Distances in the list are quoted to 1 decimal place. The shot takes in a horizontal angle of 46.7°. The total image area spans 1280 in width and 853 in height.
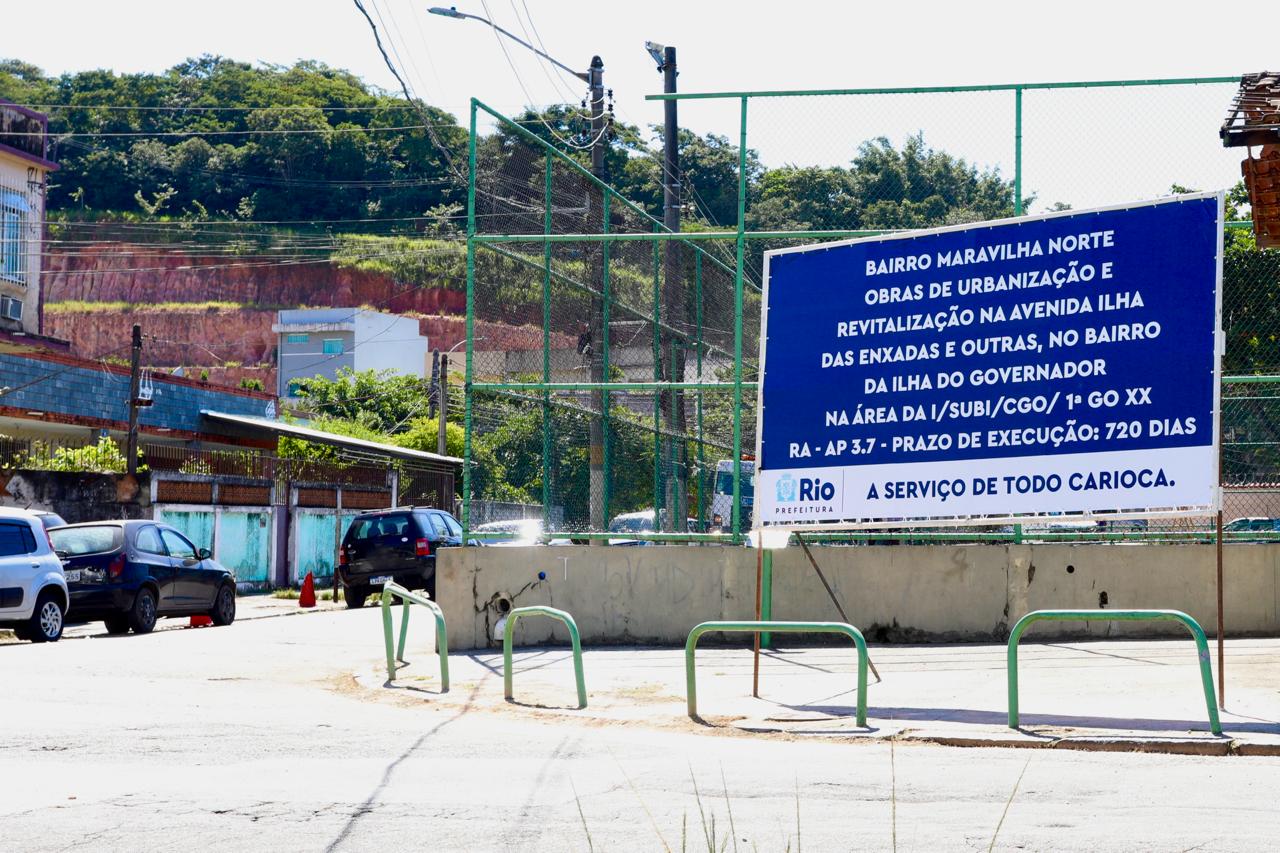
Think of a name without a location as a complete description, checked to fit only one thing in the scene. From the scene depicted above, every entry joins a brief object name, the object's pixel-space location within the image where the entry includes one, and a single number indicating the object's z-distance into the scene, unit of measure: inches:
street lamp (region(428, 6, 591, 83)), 812.1
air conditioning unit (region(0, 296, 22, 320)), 1991.9
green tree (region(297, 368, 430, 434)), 2497.5
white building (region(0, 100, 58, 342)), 1990.7
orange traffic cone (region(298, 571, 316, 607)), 1015.6
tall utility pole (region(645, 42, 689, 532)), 682.8
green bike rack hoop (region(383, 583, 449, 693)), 458.0
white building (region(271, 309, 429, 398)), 3703.2
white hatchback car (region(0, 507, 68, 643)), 672.4
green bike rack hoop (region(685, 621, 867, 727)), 354.0
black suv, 938.7
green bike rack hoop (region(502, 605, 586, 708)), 400.5
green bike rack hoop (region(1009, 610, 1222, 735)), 331.3
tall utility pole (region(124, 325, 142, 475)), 1132.5
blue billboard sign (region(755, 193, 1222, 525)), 395.9
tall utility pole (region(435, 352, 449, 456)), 1519.3
